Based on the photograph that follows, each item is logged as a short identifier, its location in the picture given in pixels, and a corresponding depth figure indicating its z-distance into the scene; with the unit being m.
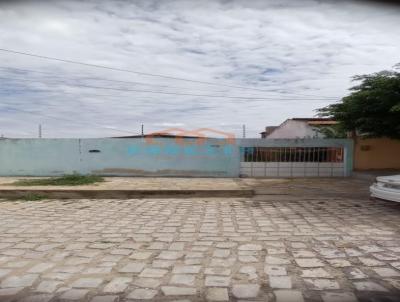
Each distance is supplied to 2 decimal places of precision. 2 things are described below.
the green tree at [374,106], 12.77
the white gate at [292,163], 16.06
